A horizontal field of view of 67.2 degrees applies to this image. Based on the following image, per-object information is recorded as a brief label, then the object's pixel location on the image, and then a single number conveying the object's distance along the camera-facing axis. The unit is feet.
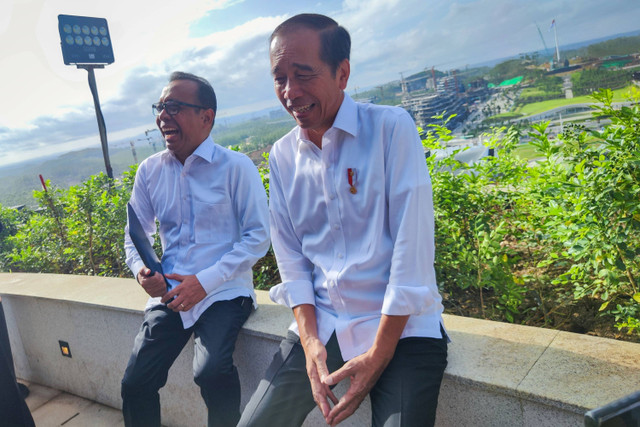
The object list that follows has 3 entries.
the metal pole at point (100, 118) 21.04
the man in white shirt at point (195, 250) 6.93
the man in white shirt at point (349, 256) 4.89
